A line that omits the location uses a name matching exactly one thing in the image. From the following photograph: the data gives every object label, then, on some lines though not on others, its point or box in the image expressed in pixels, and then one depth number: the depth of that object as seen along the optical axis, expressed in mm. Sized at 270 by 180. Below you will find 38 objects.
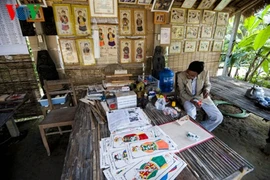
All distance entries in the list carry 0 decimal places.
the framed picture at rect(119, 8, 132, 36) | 2451
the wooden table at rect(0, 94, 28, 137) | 1596
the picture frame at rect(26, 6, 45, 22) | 2127
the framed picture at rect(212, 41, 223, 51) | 3306
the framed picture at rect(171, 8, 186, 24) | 2729
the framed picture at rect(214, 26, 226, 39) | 3193
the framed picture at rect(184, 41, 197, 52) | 3088
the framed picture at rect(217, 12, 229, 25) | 3084
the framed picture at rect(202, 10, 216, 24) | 2957
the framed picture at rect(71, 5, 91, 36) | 2262
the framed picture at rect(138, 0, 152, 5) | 2428
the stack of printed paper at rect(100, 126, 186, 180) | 798
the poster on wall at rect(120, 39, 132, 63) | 2641
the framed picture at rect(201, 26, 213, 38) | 3086
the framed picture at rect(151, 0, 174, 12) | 2410
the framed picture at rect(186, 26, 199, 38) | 2972
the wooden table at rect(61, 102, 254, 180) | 811
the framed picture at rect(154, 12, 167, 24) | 2611
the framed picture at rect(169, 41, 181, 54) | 2980
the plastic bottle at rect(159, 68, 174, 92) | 2557
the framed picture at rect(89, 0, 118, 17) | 2244
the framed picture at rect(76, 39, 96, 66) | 2457
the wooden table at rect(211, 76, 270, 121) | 1750
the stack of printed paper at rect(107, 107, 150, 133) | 1219
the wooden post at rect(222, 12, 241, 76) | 3279
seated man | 2000
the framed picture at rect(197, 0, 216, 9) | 2743
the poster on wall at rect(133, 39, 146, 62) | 2721
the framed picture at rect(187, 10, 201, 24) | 2846
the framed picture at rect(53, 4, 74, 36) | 2191
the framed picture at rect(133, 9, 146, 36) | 2518
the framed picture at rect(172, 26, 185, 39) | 2857
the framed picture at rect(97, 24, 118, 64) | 2475
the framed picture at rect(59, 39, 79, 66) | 2391
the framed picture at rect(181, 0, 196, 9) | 2636
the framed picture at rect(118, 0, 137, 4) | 2355
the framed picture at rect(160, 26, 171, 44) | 2771
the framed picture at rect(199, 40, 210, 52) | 3196
